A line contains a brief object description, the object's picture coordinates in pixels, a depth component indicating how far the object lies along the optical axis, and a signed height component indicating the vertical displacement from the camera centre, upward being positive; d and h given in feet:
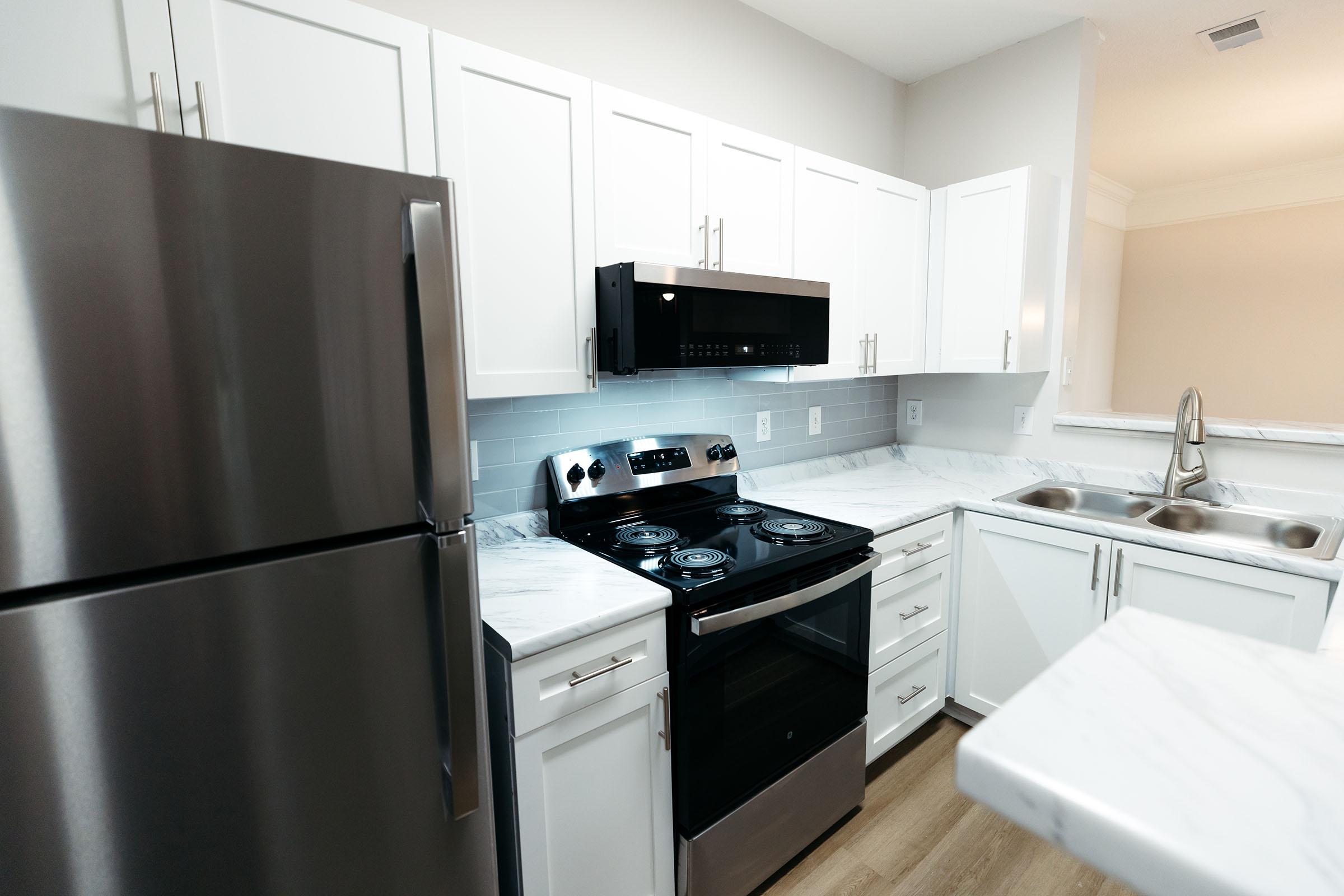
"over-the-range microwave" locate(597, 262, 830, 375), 5.31 +0.47
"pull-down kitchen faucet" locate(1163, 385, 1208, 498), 7.13 -0.90
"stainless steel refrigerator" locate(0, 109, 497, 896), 2.25 -0.59
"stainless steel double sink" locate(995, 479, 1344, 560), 6.33 -1.72
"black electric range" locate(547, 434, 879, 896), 4.92 -2.32
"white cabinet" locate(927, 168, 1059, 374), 8.05 +1.21
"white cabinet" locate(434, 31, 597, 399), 4.63 +1.24
